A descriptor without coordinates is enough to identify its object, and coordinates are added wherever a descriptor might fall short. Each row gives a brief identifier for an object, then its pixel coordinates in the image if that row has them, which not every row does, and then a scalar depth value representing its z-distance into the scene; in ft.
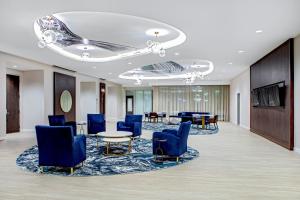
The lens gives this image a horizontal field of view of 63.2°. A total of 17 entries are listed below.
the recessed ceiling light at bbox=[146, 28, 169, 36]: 22.40
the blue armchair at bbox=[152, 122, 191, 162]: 18.22
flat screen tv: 25.09
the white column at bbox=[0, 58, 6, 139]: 27.96
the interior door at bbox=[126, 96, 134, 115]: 75.56
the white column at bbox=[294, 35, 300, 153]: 22.06
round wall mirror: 39.91
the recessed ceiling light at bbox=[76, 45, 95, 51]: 28.53
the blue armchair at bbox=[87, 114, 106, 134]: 32.24
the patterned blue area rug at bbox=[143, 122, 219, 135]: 37.73
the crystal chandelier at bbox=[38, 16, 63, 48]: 17.74
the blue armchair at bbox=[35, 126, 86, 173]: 14.71
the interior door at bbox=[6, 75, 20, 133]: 35.99
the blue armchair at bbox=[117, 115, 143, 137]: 28.68
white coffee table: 21.16
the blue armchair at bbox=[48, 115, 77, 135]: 29.15
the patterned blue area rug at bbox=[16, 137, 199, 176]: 15.70
